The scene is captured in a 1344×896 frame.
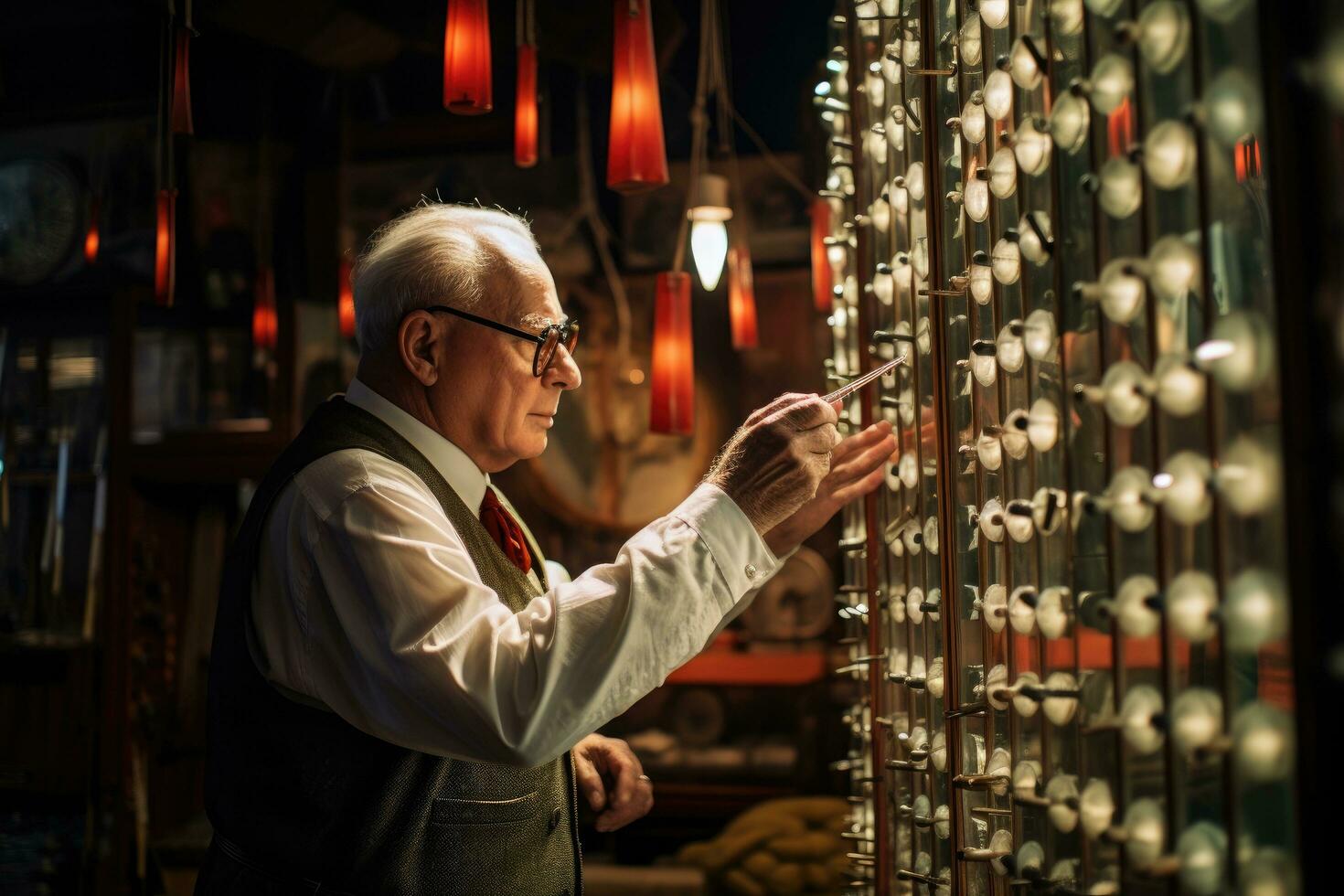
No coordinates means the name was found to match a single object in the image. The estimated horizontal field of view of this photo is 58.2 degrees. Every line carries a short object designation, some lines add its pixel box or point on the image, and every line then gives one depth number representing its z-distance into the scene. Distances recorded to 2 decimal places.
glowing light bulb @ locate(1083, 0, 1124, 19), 1.31
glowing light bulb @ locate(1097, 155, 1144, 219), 1.27
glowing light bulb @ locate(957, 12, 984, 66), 1.75
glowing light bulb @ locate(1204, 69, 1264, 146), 1.12
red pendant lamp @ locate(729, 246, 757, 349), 5.46
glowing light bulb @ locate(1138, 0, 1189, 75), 1.20
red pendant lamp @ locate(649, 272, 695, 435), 4.03
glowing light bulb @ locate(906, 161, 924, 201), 2.00
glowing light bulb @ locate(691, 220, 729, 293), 4.16
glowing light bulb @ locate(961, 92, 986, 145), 1.70
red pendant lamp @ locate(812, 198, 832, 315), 4.75
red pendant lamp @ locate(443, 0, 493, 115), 3.53
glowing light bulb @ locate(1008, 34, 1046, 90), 1.47
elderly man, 1.86
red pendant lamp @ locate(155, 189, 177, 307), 4.68
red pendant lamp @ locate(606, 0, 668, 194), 3.12
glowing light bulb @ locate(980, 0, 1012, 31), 1.64
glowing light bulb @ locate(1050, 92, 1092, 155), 1.39
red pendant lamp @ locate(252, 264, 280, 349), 6.12
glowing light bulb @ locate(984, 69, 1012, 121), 1.58
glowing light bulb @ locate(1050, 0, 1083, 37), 1.40
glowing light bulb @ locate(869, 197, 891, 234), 2.28
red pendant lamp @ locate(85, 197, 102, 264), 6.28
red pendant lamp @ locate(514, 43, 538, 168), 4.50
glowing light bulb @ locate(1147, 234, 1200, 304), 1.21
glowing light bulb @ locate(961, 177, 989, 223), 1.69
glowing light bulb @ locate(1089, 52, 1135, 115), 1.28
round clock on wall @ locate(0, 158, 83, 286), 6.67
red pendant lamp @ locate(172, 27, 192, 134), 4.17
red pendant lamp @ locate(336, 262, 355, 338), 5.38
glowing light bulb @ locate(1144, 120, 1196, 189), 1.19
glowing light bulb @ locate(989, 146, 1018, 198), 1.59
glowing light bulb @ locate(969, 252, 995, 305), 1.68
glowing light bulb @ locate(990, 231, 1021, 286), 1.57
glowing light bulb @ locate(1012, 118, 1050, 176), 1.48
